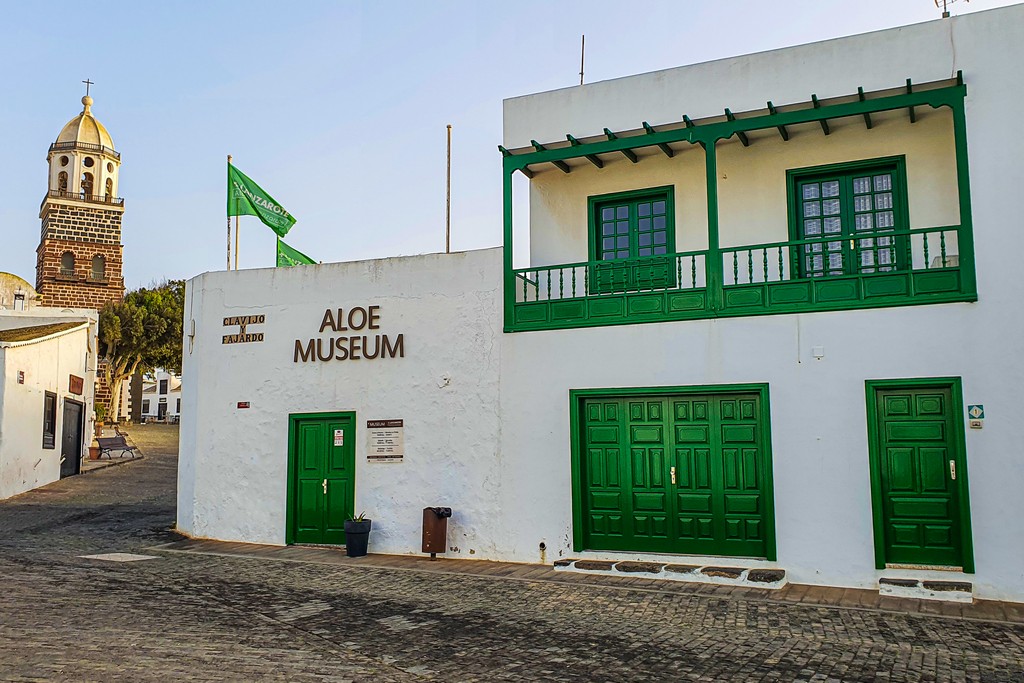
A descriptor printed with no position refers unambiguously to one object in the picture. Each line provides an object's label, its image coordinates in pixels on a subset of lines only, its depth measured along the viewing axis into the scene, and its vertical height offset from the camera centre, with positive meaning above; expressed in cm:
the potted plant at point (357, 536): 1243 -131
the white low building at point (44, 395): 1908 +110
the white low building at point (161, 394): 7219 +382
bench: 2806 -11
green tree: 4350 +508
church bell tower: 4934 +1191
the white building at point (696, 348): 996 +114
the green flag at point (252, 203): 1509 +393
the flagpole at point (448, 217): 1467 +359
